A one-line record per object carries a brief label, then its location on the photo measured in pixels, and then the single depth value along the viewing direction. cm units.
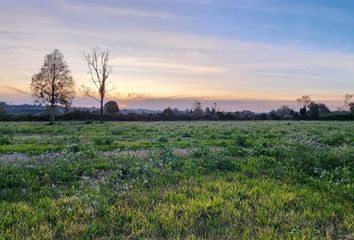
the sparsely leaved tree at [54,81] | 7819
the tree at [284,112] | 9794
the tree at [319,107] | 11275
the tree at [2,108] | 9172
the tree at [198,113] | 9656
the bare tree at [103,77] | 8562
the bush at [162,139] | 2750
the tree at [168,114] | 9619
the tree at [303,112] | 9392
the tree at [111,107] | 10169
